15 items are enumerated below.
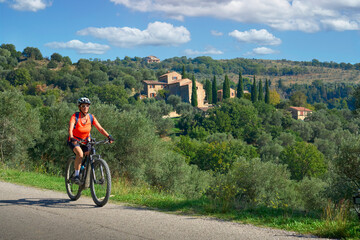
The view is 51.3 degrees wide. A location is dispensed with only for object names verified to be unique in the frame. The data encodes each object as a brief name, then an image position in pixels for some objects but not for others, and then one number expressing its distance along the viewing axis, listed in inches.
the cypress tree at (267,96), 4360.2
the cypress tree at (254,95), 4293.8
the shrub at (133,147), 778.2
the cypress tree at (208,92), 4530.0
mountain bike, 280.4
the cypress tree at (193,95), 4392.2
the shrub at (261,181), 1141.0
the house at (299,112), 4443.9
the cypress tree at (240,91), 4276.6
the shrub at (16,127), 754.2
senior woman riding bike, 294.5
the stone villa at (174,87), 4618.6
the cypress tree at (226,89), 4291.3
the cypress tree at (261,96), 4308.6
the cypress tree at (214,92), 4396.2
